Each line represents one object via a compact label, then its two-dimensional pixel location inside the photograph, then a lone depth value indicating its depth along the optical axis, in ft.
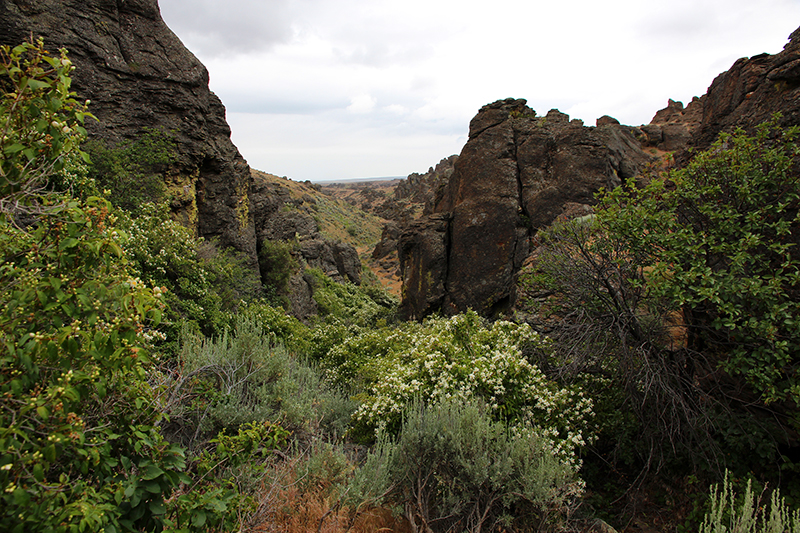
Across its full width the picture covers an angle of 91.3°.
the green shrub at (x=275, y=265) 44.57
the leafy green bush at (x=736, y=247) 13.38
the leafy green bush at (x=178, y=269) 23.10
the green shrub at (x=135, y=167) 27.55
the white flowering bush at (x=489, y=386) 17.20
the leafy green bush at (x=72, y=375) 5.41
